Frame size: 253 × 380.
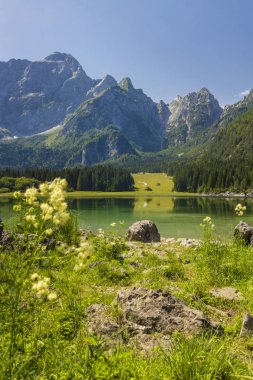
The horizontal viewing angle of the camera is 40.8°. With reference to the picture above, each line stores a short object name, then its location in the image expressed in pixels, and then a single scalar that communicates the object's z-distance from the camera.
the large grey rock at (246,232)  21.77
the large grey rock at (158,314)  7.73
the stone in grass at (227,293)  10.98
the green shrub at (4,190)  175.88
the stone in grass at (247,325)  8.01
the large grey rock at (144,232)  27.17
